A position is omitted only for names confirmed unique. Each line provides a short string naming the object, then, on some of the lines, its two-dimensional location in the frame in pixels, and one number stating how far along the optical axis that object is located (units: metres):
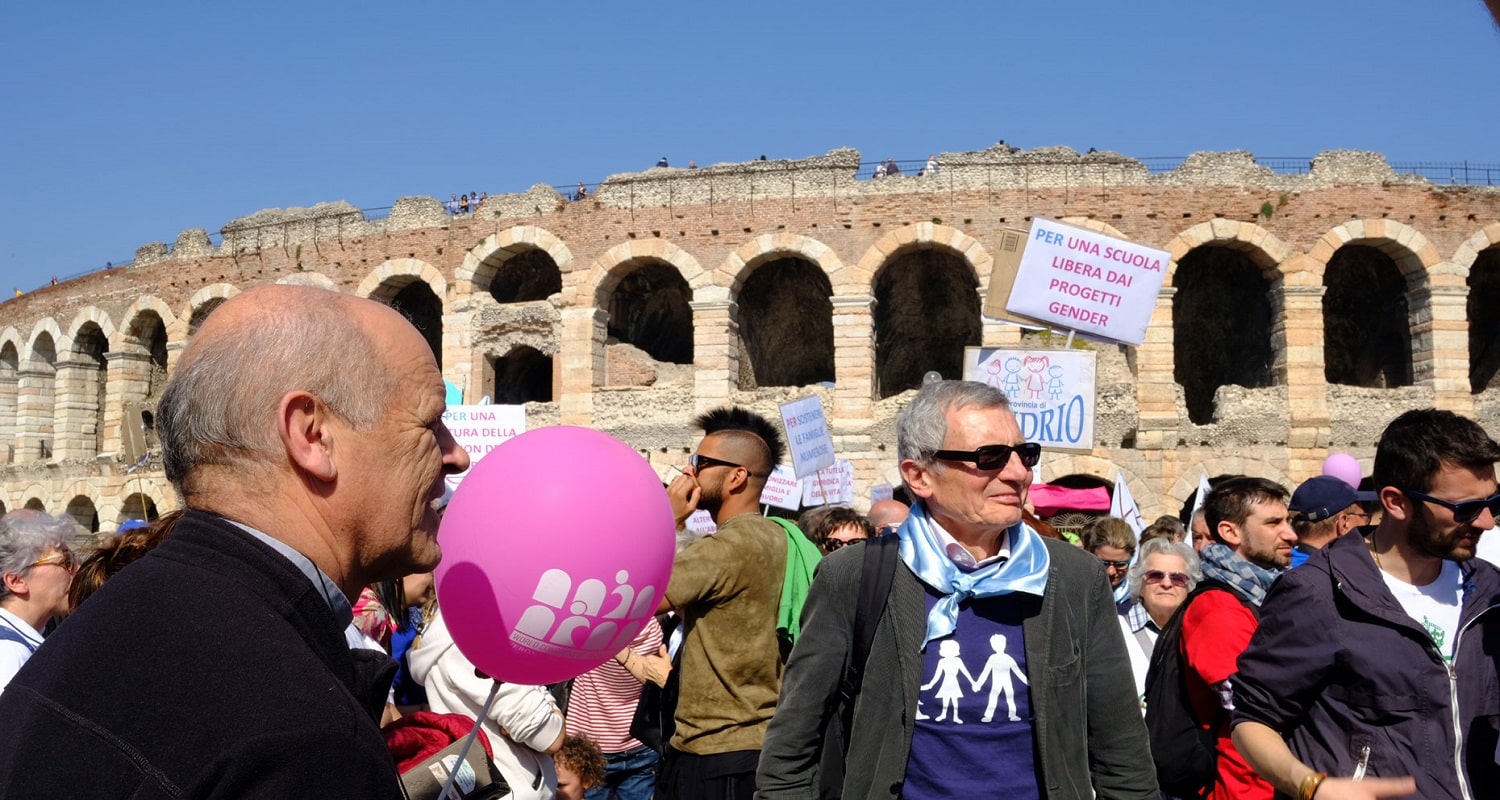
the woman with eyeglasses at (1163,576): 4.94
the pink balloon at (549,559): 2.40
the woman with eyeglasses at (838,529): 6.65
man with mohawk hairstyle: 3.79
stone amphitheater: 18.11
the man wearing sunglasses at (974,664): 2.77
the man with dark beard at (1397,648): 2.81
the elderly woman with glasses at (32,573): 3.97
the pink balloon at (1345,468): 8.98
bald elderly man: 1.23
